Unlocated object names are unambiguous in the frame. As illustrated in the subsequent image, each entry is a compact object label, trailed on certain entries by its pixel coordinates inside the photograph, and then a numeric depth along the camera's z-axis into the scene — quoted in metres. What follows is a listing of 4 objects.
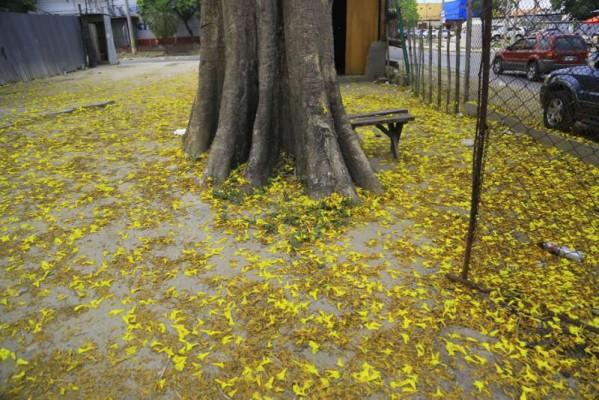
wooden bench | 5.94
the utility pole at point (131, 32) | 38.47
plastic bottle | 3.66
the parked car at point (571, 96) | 6.61
